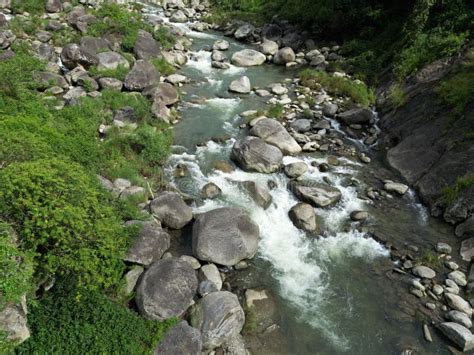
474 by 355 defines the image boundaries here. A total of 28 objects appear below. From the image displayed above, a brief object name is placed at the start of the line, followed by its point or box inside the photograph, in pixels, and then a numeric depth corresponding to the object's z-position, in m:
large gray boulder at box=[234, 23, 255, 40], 30.40
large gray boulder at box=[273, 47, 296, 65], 25.53
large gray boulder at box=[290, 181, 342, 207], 13.48
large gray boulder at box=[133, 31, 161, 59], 22.59
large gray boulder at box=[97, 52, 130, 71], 19.83
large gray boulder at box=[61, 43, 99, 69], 19.36
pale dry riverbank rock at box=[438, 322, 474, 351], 9.02
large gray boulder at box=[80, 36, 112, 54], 20.76
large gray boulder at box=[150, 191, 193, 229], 11.78
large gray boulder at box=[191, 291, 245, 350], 8.68
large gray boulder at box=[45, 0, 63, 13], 26.47
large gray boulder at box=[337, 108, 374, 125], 18.52
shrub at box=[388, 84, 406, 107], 18.44
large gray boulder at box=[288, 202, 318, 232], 12.59
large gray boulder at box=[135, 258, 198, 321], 8.81
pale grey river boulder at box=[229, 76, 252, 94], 21.00
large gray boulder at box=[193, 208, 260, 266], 10.70
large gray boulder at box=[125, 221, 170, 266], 9.77
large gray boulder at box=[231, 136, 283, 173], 14.67
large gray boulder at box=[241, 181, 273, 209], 13.30
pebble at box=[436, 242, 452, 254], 11.81
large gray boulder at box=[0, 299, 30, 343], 6.25
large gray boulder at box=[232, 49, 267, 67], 24.92
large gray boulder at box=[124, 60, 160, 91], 18.84
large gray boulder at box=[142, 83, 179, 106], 18.28
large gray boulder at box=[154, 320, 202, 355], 8.12
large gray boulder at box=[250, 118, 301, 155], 16.12
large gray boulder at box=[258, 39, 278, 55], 26.54
